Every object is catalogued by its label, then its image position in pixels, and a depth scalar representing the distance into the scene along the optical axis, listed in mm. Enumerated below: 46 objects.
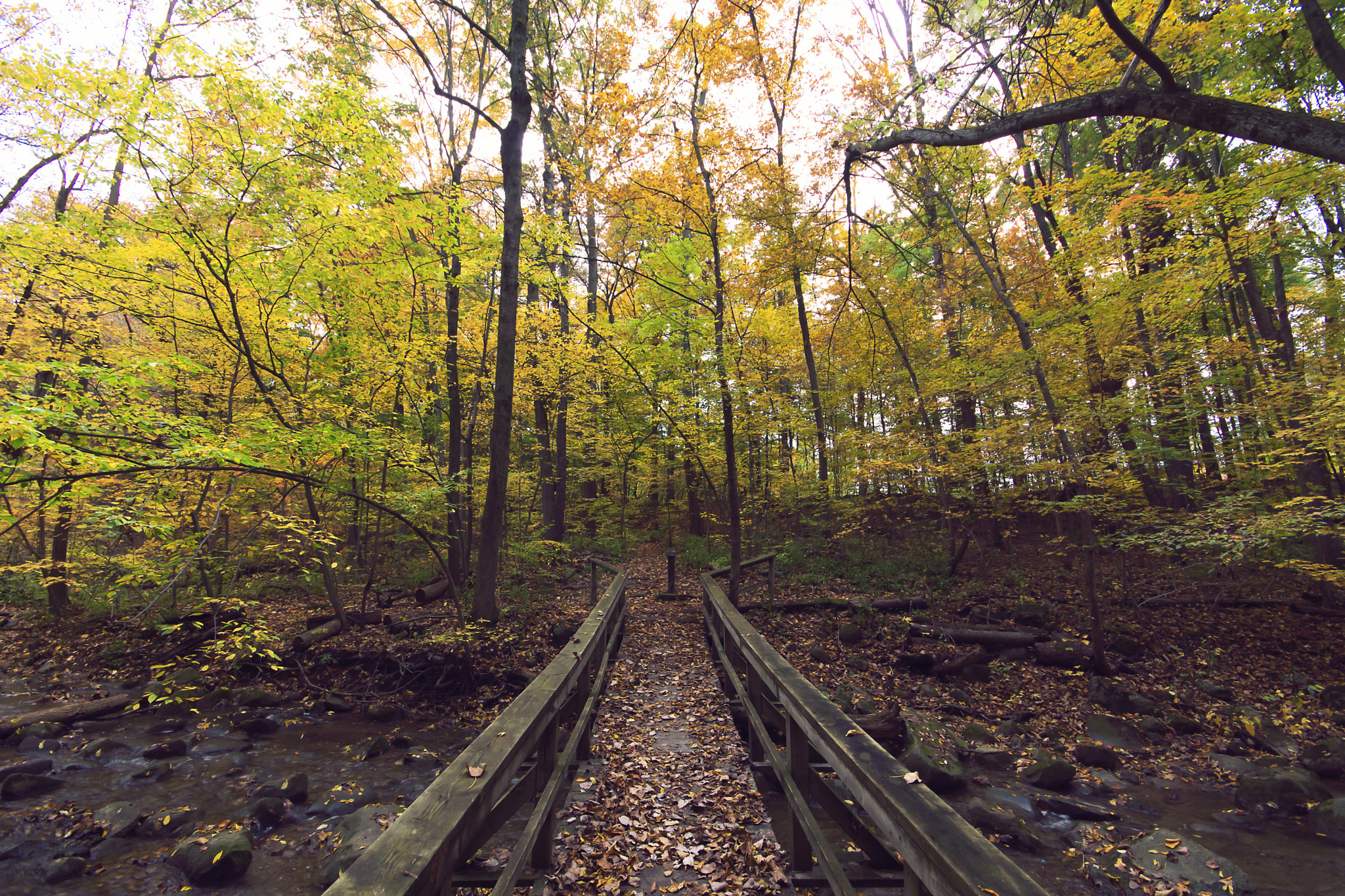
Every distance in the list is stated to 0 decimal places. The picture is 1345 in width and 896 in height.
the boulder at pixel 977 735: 6711
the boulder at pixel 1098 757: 6191
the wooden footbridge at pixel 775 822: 1581
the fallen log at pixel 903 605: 10383
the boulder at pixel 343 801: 5441
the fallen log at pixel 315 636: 8680
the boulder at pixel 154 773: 6059
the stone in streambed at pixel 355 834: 4384
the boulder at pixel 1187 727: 6906
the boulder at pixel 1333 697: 7191
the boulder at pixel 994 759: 6191
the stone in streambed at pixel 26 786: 5543
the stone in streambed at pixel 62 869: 4500
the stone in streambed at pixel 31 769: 5875
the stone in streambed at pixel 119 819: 5082
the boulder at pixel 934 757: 5621
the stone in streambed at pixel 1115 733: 6707
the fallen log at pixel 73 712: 6715
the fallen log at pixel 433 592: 10828
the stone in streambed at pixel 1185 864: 4312
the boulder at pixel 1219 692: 7582
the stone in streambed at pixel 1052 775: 5781
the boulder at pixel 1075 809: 5277
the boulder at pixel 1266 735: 6371
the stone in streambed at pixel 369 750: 6438
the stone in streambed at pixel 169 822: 5129
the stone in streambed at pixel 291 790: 5574
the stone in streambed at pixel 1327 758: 5891
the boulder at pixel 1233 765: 6055
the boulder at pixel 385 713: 7363
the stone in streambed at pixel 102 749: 6461
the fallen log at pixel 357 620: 9719
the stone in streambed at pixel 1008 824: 4852
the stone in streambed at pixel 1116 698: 7340
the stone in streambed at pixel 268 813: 5227
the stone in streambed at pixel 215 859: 4414
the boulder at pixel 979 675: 8250
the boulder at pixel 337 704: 7621
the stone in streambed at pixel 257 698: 7836
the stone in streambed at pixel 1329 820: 4977
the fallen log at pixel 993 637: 8984
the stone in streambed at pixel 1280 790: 5410
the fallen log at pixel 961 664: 8398
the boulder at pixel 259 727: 7148
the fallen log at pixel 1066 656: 8477
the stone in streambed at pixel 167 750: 6477
